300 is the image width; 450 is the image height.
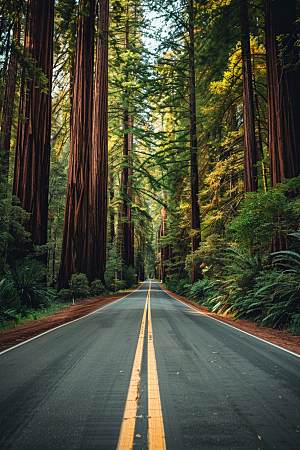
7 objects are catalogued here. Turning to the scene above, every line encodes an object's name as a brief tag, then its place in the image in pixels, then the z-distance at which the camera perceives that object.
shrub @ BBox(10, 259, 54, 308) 10.93
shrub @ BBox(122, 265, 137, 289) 35.06
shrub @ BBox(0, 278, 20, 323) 9.41
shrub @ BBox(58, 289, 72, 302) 15.45
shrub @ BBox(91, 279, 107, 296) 18.37
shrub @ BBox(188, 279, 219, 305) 16.35
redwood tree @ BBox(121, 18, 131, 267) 30.05
